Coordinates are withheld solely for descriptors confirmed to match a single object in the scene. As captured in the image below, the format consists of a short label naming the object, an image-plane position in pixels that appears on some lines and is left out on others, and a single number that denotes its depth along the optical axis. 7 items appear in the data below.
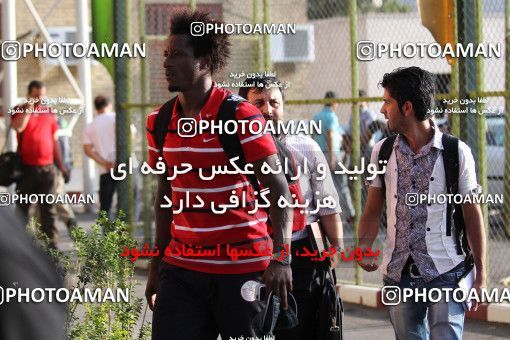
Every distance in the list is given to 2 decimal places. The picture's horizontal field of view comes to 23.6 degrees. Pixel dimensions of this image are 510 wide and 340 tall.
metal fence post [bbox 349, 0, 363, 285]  10.06
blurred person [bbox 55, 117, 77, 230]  12.05
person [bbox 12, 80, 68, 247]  12.16
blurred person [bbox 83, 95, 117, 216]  12.77
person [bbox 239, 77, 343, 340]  5.72
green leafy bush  6.32
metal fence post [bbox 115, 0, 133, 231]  11.70
